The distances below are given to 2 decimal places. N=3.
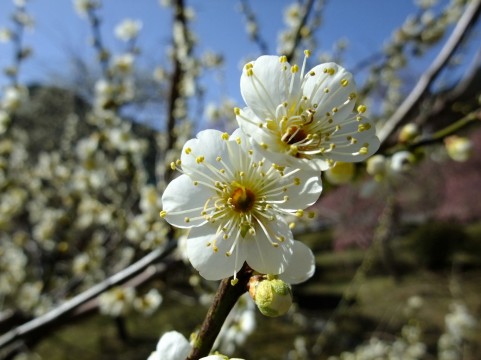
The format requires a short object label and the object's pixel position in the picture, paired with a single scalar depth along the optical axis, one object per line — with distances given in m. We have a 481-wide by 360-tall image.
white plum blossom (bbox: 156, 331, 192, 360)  0.05
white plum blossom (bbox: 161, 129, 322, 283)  0.05
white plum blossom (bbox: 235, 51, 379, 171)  0.05
